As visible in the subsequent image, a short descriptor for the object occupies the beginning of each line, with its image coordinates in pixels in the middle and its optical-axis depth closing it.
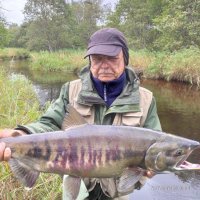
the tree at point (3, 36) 18.55
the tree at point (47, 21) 33.24
